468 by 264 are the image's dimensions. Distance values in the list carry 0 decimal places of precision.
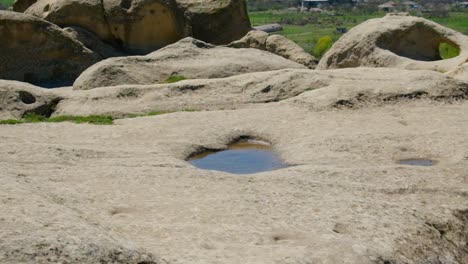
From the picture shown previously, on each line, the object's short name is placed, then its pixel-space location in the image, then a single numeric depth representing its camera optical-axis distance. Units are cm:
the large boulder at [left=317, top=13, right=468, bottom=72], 3244
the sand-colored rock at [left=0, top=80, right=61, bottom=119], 2431
